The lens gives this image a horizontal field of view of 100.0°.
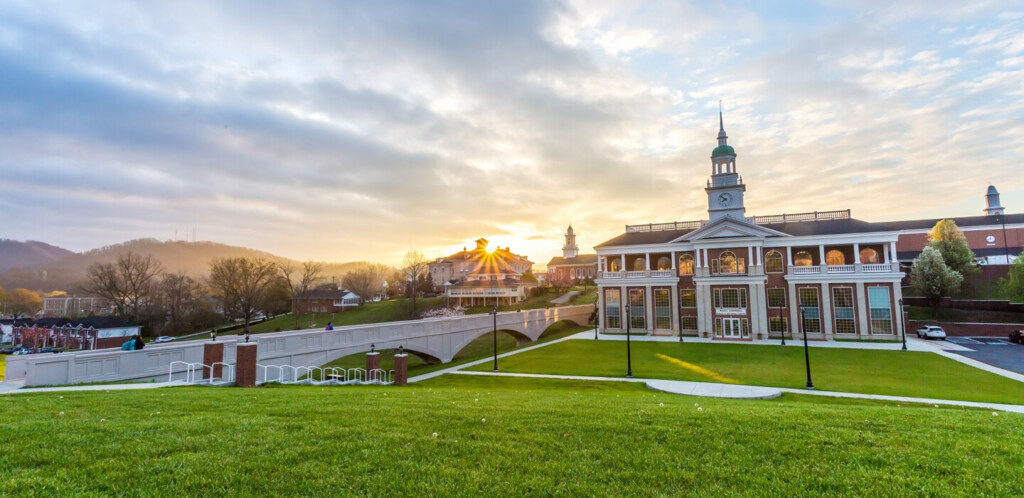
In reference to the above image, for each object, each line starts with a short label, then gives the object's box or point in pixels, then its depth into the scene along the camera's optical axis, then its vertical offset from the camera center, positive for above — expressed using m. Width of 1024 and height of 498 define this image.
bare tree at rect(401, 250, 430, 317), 85.94 +6.56
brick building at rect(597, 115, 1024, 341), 38.12 +1.74
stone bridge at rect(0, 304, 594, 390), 13.82 -2.42
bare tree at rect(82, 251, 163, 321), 67.00 +2.52
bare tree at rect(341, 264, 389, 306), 100.44 +3.63
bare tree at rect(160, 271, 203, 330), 66.19 +0.48
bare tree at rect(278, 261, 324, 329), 72.10 +3.48
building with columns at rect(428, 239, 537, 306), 79.12 +4.33
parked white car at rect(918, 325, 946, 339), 38.69 -3.69
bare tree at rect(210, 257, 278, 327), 65.00 +2.54
